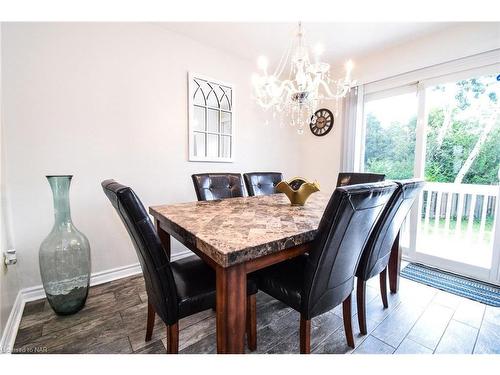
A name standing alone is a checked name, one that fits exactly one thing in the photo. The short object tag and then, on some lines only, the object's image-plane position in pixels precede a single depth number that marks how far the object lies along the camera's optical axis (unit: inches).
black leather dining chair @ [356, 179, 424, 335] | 51.7
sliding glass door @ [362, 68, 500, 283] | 84.8
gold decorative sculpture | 65.7
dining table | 32.4
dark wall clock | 130.9
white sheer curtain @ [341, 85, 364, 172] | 116.6
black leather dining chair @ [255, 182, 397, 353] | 35.2
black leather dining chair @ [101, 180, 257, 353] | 34.4
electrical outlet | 58.2
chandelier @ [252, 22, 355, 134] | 63.1
